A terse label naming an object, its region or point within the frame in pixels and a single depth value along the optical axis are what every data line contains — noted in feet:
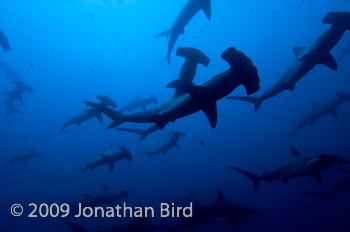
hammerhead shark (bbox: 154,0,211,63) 25.43
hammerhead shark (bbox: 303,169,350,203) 35.31
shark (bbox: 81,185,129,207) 27.21
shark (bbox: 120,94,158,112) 49.81
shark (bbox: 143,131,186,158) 38.33
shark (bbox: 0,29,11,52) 33.78
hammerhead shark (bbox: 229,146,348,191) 16.06
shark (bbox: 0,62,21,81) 94.99
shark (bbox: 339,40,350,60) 62.22
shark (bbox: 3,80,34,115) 50.22
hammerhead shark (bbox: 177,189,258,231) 21.83
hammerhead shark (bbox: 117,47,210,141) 14.87
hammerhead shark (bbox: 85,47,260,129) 9.64
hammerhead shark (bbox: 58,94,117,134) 28.32
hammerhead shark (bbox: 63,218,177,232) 18.20
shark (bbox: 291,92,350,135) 40.40
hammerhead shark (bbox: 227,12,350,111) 15.07
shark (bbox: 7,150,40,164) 54.64
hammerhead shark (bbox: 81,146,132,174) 25.77
